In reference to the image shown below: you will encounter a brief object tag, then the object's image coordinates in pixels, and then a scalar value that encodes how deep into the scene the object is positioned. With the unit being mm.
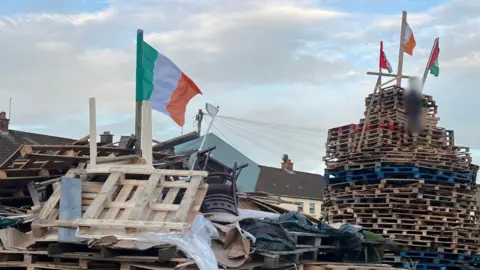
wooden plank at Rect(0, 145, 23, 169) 8555
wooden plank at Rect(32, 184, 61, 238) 7039
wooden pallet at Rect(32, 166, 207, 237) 6730
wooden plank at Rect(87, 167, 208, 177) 7520
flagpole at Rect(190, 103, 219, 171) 9202
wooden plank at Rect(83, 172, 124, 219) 6934
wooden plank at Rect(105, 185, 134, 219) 7016
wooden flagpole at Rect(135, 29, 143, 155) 8702
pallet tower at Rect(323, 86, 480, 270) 14164
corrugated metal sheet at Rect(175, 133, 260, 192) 10422
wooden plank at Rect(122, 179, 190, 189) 7449
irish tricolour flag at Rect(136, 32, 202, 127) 8719
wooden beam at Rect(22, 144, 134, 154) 8594
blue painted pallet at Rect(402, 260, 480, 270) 14056
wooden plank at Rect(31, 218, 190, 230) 6605
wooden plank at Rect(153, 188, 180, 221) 6927
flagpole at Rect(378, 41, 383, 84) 15734
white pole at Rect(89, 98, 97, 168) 7887
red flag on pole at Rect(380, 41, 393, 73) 15906
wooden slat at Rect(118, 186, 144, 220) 6940
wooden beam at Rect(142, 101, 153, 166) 8000
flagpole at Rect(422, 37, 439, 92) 15938
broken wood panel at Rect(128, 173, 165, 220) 6844
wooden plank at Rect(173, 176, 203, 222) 6793
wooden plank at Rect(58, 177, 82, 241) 6887
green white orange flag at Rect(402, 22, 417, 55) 16153
